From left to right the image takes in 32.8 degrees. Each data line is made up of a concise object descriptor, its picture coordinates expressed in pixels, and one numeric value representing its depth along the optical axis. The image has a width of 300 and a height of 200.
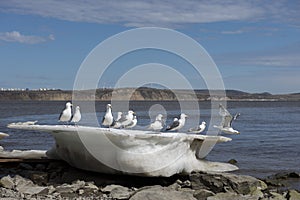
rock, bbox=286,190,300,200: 15.88
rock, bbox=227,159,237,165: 25.39
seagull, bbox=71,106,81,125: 20.38
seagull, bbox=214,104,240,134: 20.50
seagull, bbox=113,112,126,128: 20.54
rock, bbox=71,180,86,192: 15.93
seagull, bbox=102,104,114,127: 20.05
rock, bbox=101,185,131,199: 15.01
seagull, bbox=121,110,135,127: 20.52
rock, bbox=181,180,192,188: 17.00
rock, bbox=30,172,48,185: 17.04
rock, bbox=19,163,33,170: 19.49
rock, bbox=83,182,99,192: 15.89
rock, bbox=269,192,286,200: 15.81
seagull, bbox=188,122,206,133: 21.96
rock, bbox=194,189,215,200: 15.16
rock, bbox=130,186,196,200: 13.98
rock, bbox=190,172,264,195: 16.69
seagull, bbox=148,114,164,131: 20.22
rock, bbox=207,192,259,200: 14.91
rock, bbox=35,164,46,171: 19.31
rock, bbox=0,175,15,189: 16.14
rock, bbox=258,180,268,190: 17.66
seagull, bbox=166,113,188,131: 20.16
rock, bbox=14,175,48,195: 15.38
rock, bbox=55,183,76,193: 15.54
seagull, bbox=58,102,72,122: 20.41
